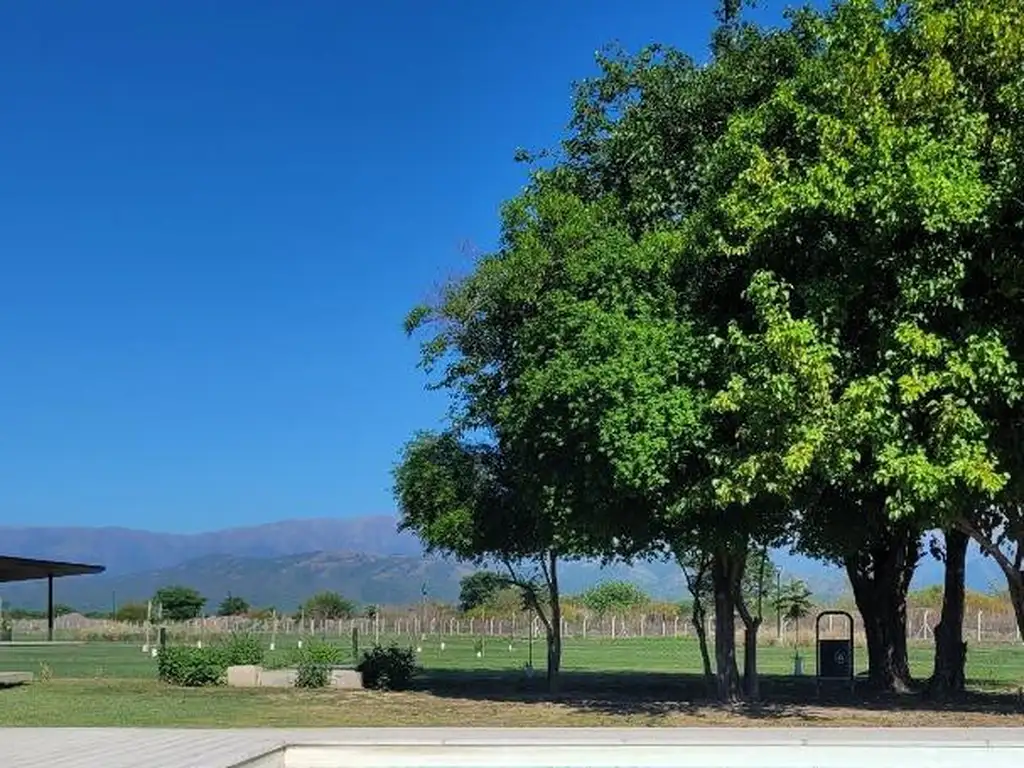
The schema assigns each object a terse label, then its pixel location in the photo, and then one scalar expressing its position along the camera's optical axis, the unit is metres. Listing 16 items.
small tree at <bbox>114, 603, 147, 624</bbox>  99.38
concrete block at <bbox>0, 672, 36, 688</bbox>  29.23
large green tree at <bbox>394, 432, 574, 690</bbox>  25.58
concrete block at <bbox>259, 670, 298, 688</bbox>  27.81
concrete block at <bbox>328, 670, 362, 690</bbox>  27.61
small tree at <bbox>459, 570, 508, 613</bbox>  74.82
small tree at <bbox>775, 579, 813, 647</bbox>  61.19
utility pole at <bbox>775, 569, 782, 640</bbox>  59.38
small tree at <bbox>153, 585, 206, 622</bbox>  99.06
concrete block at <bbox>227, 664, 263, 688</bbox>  28.31
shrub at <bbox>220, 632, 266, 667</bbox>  29.08
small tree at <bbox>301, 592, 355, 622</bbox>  91.49
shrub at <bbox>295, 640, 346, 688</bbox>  27.42
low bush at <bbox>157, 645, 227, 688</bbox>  28.38
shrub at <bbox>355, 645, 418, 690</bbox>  27.67
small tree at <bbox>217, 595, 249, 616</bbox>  98.25
